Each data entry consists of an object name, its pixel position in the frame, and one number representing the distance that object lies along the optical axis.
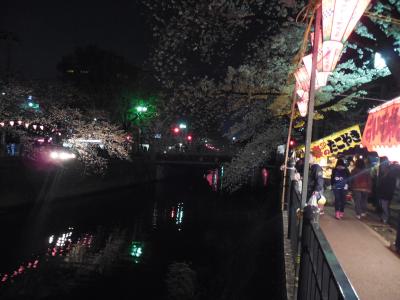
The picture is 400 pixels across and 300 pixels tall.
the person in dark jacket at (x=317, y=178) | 11.37
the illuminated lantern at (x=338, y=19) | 6.40
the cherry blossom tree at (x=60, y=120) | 23.53
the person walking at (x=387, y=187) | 12.48
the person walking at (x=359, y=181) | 12.84
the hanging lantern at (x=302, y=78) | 10.20
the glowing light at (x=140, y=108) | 42.09
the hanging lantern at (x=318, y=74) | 8.51
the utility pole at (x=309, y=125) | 6.15
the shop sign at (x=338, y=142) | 14.88
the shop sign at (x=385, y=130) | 8.04
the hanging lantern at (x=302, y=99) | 11.52
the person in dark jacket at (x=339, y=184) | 12.57
